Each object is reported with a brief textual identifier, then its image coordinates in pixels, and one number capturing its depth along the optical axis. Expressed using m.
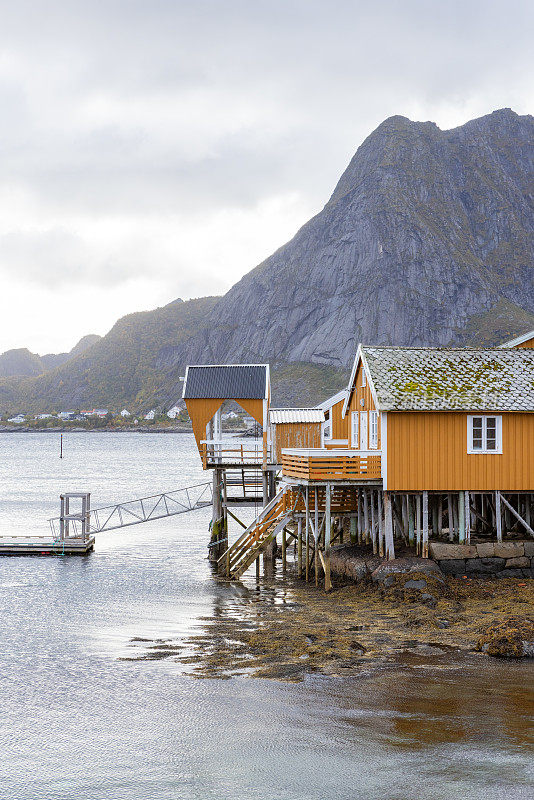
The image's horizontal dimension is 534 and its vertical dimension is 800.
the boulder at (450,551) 27.28
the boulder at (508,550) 27.53
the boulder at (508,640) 19.42
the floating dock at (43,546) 39.53
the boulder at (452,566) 27.23
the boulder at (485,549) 27.45
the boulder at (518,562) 27.48
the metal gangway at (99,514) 41.22
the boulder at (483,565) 27.31
